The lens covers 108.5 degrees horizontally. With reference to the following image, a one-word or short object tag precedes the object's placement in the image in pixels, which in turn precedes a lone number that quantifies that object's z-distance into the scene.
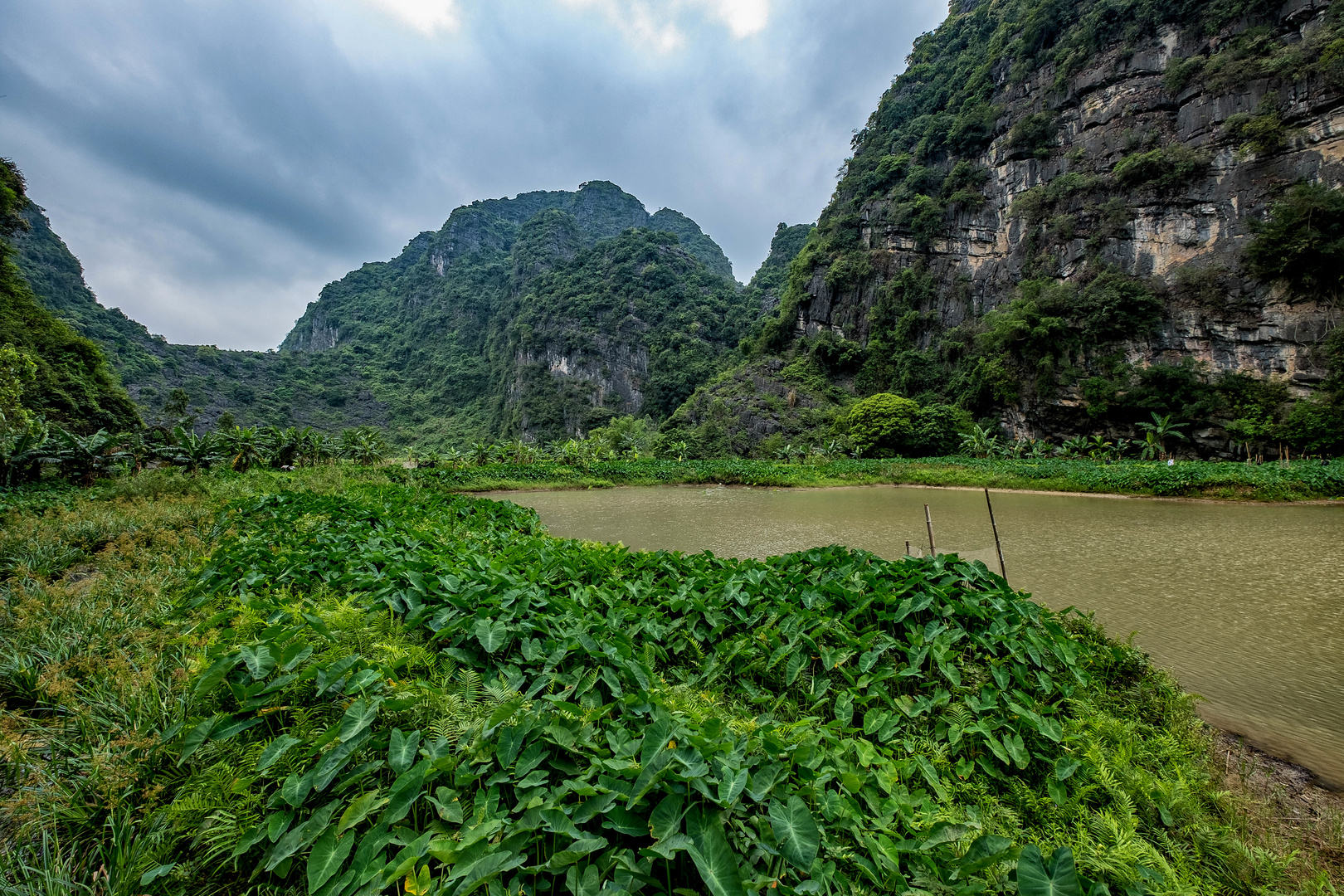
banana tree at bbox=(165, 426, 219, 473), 17.00
